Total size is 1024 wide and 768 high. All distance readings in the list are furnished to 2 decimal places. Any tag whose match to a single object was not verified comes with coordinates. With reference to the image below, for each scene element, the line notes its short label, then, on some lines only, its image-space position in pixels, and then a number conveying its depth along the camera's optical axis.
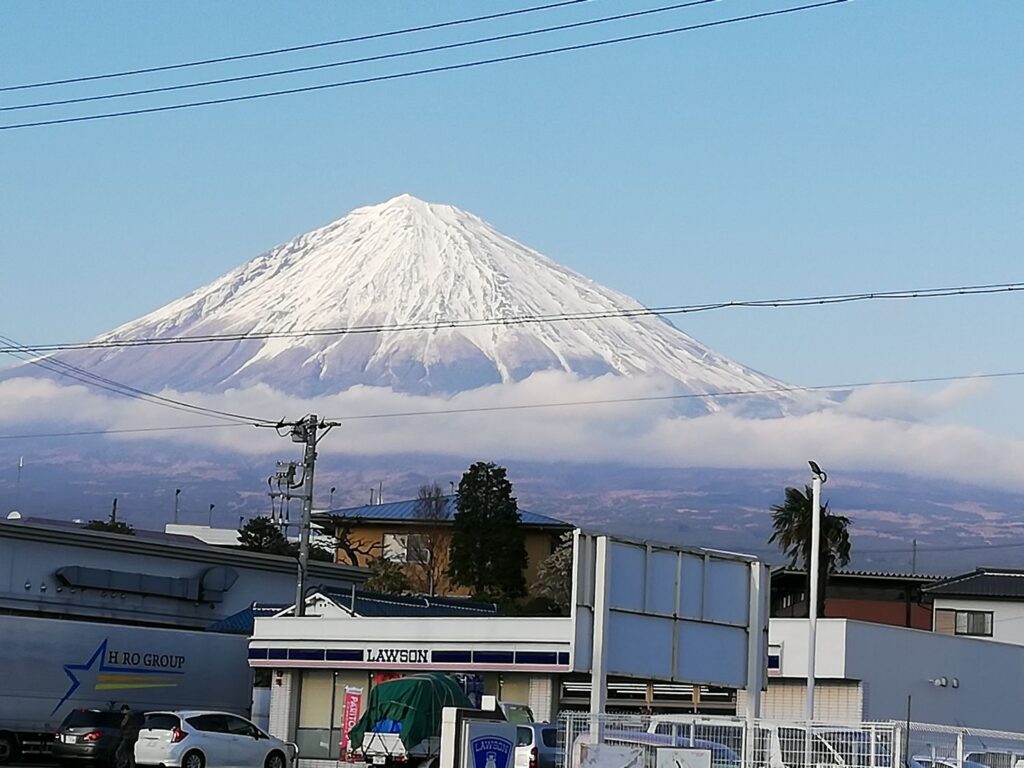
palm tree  87.12
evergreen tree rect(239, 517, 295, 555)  108.38
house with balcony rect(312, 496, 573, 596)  111.19
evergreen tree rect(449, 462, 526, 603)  103.62
